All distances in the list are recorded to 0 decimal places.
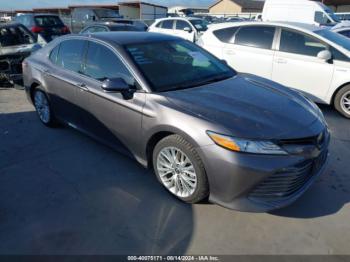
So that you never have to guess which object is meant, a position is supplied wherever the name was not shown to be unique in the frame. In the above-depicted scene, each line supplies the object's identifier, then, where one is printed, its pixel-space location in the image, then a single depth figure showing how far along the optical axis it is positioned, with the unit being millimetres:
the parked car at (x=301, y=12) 14922
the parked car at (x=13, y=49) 7281
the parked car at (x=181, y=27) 12516
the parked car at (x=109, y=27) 11070
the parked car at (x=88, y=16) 22156
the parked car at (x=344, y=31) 9445
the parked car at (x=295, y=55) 5379
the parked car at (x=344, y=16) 20916
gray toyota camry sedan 2547
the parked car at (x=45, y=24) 14094
